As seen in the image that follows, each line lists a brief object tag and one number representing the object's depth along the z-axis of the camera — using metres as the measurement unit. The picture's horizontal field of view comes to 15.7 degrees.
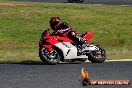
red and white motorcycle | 14.97
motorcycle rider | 15.32
